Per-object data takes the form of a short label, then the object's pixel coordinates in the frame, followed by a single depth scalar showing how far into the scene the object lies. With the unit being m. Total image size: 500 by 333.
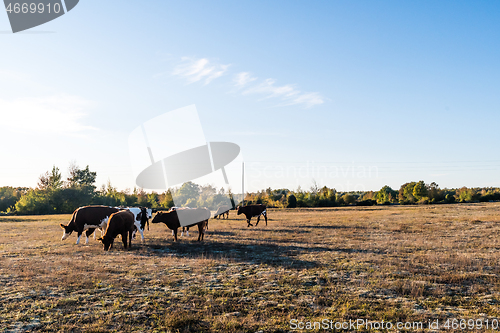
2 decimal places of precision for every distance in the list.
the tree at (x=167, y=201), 77.00
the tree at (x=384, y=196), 107.79
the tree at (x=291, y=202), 76.38
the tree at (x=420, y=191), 91.96
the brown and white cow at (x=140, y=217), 18.39
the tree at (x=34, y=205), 61.44
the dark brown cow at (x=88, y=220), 16.98
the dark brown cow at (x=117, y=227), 14.44
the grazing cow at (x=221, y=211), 41.28
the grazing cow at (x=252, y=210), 28.76
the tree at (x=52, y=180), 73.06
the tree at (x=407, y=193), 92.43
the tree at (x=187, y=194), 47.91
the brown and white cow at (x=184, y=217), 17.95
